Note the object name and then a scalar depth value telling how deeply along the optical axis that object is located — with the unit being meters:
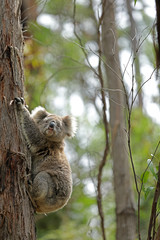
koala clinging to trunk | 9.45
